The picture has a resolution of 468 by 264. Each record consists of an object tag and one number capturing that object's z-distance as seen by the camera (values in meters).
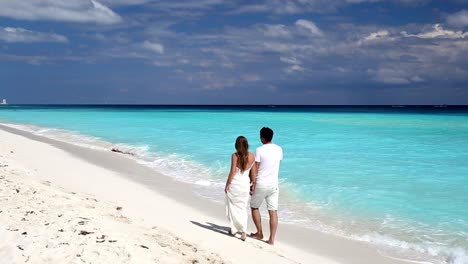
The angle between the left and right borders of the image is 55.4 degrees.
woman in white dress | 6.21
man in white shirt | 6.25
